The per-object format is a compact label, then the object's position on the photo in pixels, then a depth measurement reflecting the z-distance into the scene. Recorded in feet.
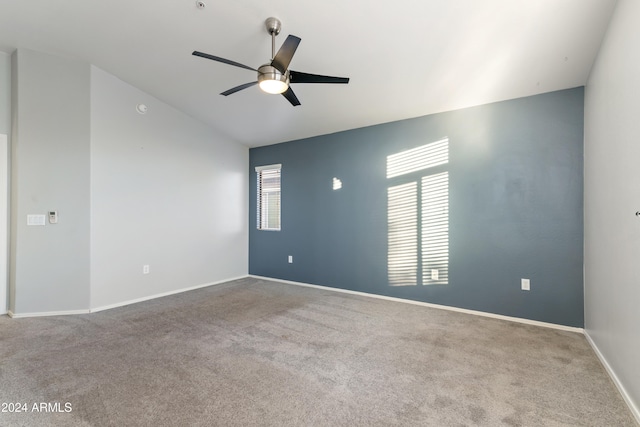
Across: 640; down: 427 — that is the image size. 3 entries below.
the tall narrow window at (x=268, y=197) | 17.25
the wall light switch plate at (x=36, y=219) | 10.72
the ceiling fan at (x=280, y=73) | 6.89
